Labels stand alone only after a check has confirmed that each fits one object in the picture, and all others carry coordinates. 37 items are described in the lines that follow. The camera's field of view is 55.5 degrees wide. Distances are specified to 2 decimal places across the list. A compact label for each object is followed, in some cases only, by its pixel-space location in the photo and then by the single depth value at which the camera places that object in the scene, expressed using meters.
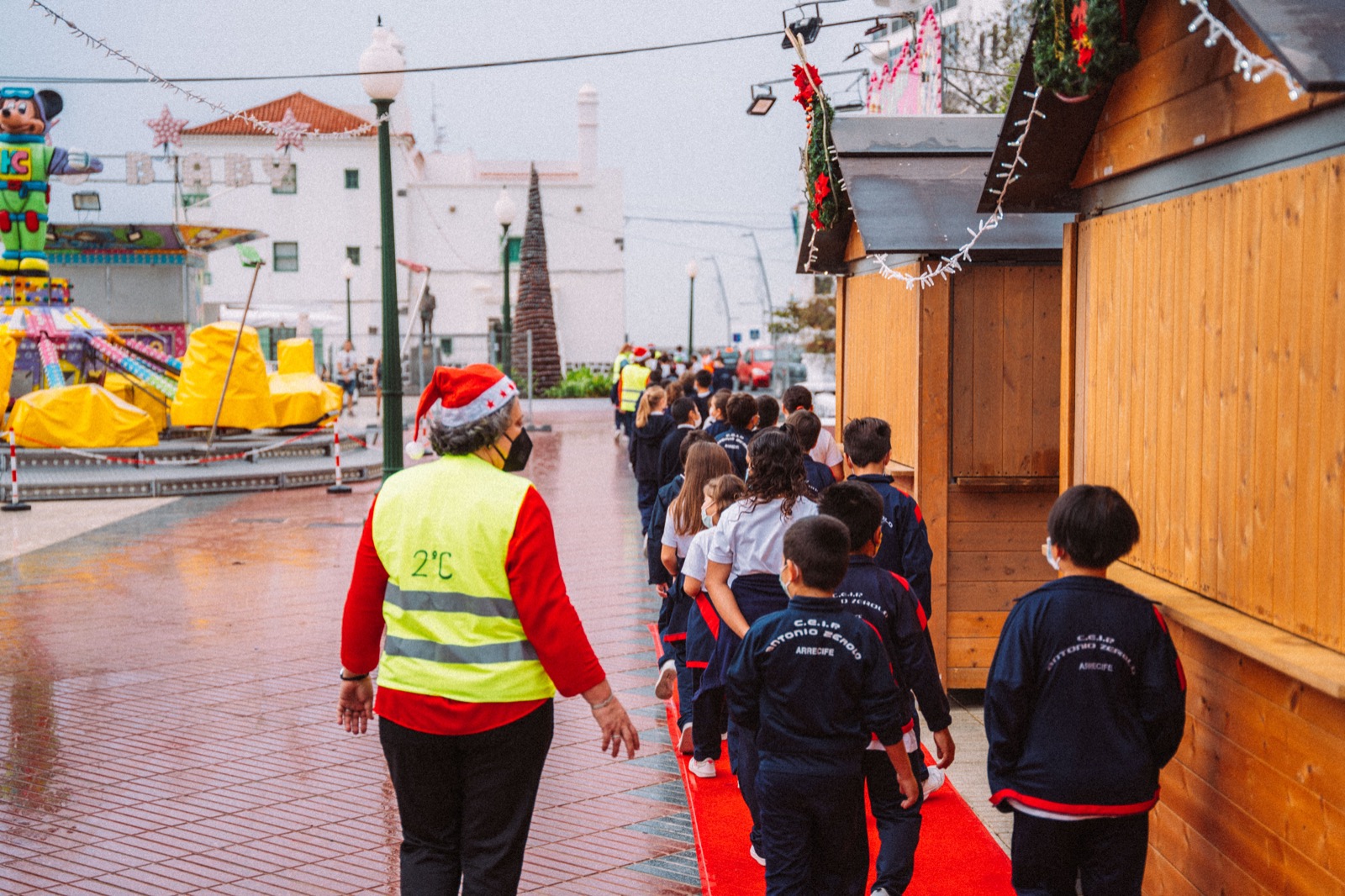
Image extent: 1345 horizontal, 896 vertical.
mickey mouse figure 20.47
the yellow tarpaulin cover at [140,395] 23.33
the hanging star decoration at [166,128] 20.52
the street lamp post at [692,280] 41.75
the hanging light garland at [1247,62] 3.43
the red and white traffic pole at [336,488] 18.28
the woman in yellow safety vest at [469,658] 3.68
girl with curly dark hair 5.00
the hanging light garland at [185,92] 9.50
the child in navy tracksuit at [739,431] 8.34
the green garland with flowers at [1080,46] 4.64
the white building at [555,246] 51.25
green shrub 42.44
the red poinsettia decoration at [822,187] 9.09
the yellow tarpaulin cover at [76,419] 19.59
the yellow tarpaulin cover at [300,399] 22.97
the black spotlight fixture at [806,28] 11.37
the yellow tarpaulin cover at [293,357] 24.89
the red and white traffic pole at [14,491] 16.25
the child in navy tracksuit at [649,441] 11.65
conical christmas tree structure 45.81
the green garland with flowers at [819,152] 8.84
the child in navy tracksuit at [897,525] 5.65
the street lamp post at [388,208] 10.77
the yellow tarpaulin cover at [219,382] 21.53
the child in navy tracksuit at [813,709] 3.83
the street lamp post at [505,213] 26.20
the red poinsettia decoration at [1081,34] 4.68
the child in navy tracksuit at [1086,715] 3.59
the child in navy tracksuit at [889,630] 4.35
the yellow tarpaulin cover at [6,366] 20.23
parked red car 40.97
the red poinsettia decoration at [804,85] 9.09
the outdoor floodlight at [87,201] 28.95
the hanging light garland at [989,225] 5.16
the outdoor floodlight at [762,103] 13.09
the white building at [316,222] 49.69
